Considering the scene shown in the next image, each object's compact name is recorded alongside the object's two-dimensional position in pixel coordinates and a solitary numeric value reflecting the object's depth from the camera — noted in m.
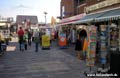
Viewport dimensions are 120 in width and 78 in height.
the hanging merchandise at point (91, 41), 4.56
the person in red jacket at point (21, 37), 9.37
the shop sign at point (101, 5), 7.82
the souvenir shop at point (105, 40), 4.57
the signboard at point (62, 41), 10.53
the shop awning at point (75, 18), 11.58
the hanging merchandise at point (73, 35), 12.91
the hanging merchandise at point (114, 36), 6.06
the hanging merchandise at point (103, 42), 4.97
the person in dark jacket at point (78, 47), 7.15
